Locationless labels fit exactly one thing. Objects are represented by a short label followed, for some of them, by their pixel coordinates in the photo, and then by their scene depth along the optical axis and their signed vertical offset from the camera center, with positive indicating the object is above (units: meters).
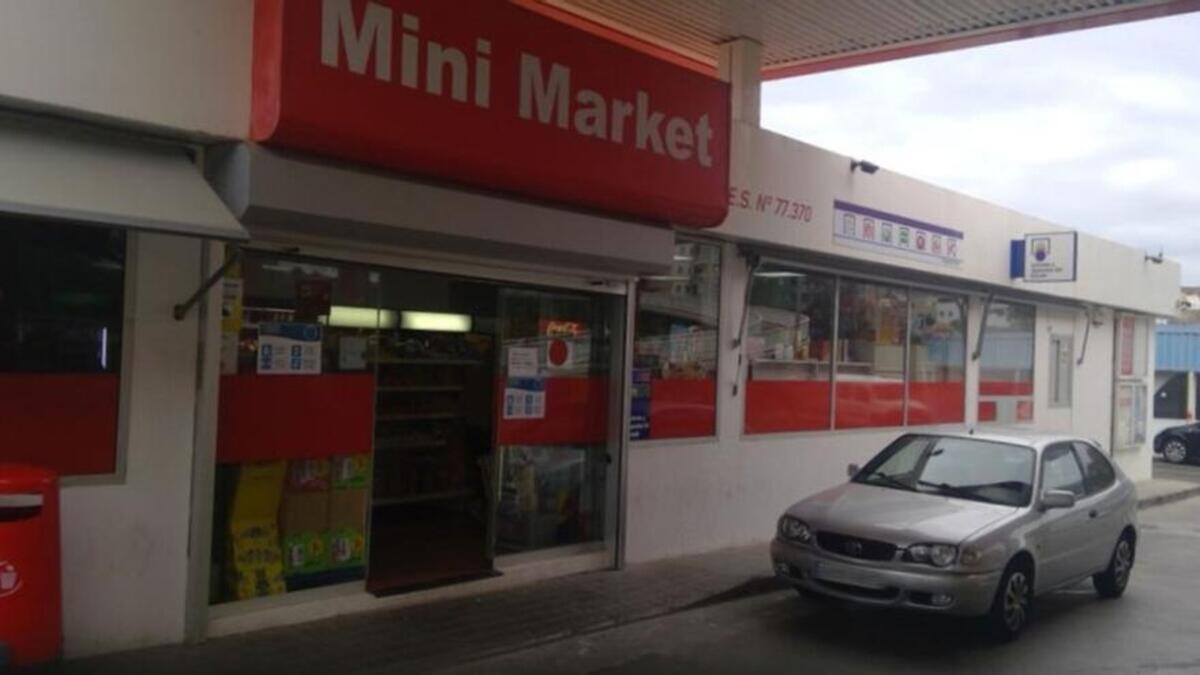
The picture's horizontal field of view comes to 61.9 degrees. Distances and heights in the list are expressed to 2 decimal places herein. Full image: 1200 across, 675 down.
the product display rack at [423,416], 9.94 -0.69
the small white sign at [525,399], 8.35 -0.40
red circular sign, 8.69 +0.01
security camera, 11.67 +2.33
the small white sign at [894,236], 11.46 +1.62
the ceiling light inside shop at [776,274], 10.85 +0.96
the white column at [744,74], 10.34 +3.04
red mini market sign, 5.95 +1.70
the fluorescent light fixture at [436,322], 9.87 +0.26
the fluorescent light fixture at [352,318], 7.12 +0.20
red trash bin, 4.65 -1.11
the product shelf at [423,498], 9.84 -1.52
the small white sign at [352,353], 7.17 -0.06
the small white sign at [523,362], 8.36 -0.09
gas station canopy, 9.54 +3.46
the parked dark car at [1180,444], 24.92 -1.68
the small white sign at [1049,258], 14.77 +1.70
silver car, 7.08 -1.22
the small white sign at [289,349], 6.66 -0.05
